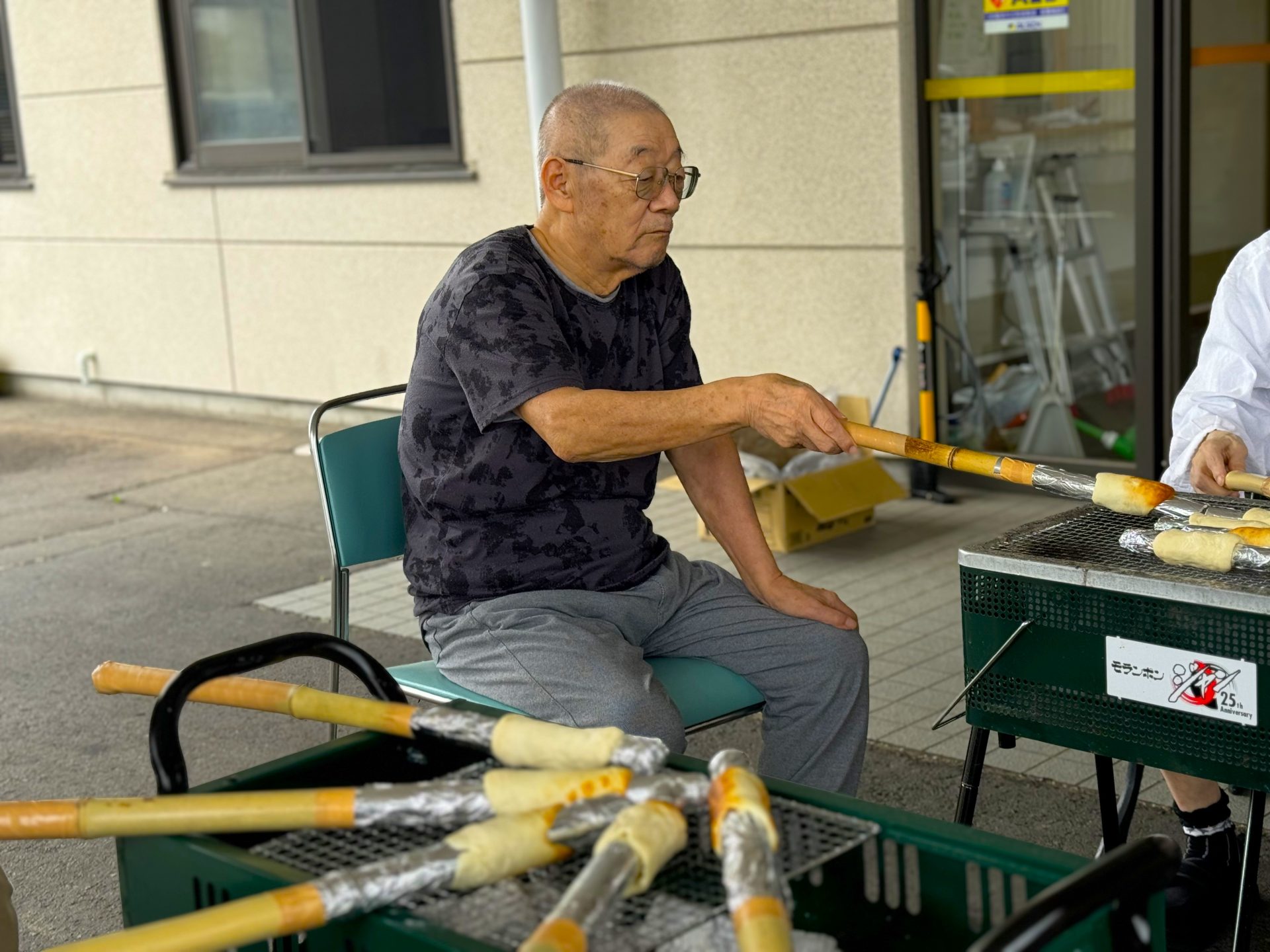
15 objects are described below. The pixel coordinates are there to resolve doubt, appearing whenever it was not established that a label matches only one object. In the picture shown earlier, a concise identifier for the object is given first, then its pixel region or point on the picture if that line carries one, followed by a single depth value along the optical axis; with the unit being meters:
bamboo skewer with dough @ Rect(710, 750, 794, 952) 1.32
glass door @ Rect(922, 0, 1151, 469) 5.77
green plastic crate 1.53
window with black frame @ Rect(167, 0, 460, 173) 7.64
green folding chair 2.75
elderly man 2.47
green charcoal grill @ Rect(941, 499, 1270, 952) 2.12
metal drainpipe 6.50
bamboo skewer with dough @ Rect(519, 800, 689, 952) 1.32
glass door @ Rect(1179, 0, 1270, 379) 5.73
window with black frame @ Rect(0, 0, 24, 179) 9.63
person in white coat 2.71
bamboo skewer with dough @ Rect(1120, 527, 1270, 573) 2.15
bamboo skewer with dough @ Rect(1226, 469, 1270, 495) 2.52
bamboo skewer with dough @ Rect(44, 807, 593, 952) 1.41
